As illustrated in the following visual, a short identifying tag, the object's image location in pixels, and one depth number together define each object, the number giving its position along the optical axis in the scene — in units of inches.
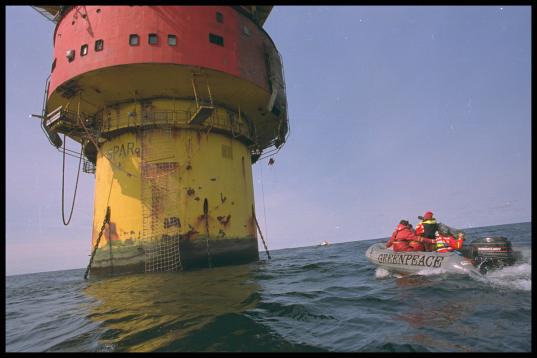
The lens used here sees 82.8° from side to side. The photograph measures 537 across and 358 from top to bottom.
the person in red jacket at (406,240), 428.1
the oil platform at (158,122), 555.8
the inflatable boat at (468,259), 331.9
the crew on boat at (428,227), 427.3
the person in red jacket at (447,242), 398.0
